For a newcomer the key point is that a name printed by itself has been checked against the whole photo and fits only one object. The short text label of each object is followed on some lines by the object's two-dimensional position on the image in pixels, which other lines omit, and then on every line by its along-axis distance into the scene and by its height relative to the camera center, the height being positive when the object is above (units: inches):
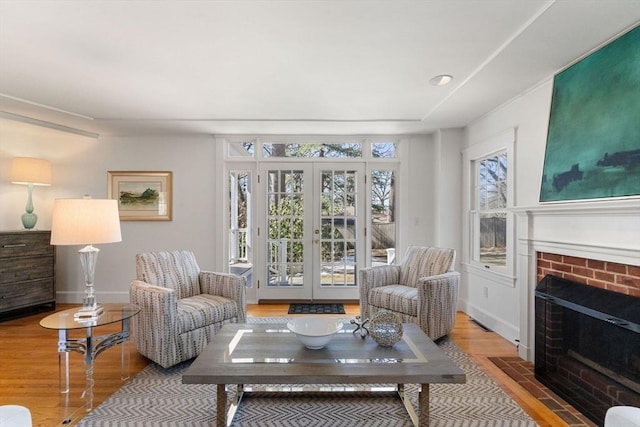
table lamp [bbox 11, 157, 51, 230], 156.3 +19.3
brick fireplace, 71.6 -28.2
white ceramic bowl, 75.7 -26.7
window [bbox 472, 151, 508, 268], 136.9 +2.3
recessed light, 105.4 +44.0
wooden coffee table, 63.7 -30.3
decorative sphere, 77.9 -26.6
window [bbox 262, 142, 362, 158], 181.9 +36.0
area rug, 77.6 -47.5
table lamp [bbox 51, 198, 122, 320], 85.0 -3.0
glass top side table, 83.0 -32.4
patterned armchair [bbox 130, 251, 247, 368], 99.7 -29.4
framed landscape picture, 176.7 +11.6
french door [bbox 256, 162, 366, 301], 180.1 -8.0
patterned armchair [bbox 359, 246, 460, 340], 117.1 -28.4
